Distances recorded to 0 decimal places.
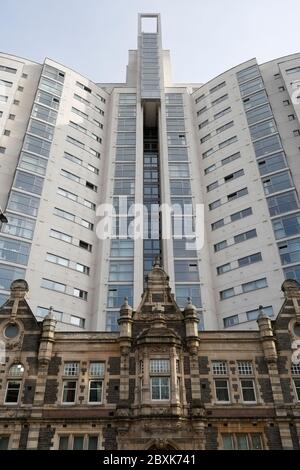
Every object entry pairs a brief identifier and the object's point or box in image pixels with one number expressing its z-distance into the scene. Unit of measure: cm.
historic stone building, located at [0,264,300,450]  2692
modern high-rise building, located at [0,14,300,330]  4922
